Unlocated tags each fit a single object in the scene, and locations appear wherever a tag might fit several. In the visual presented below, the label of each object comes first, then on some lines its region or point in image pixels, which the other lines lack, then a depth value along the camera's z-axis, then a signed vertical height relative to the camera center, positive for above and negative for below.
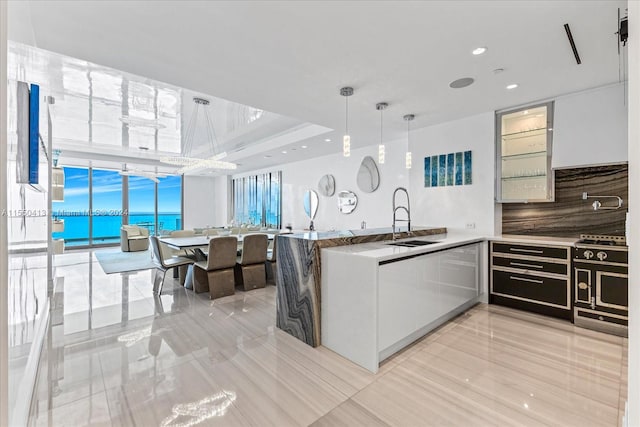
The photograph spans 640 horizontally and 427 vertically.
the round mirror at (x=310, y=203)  7.45 +0.33
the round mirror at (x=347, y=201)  6.45 +0.31
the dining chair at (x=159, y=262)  4.21 -0.72
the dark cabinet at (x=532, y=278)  3.17 -0.77
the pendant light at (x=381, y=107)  3.56 +1.42
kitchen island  2.66 -0.63
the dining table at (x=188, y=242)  4.48 -0.45
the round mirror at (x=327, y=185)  6.92 +0.74
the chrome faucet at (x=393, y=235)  3.30 -0.24
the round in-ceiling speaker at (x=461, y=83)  2.94 +1.42
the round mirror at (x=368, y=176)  5.97 +0.84
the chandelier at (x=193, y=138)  4.62 +1.74
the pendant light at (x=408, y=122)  3.77 +1.42
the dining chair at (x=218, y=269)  4.07 -0.82
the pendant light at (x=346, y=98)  3.17 +1.41
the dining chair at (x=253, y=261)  4.50 -0.75
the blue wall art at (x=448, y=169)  4.11 +0.69
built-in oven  2.81 -0.73
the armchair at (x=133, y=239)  8.59 -0.73
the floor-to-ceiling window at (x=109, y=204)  9.87 +0.42
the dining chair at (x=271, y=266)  5.00 -0.91
